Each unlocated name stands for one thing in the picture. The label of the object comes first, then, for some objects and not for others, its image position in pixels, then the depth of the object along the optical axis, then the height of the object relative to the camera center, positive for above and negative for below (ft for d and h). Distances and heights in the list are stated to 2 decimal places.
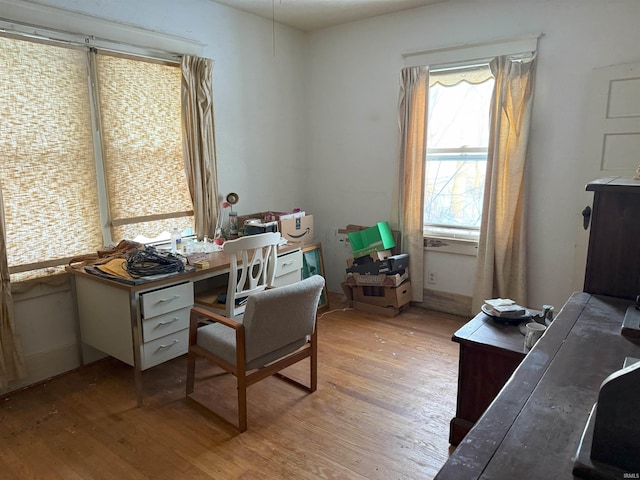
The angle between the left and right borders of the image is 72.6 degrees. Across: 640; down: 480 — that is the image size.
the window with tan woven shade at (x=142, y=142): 9.30 +0.72
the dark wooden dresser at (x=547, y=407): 2.63 -1.69
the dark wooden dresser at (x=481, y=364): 6.27 -2.82
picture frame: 12.89 -2.69
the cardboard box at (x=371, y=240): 12.34 -1.90
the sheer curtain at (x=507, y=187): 10.41 -0.38
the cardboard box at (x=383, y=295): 12.20 -3.47
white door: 9.10 +1.00
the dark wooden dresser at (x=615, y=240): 5.04 -0.80
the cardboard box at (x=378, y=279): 12.07 -3.00
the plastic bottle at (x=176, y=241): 9.89 -1.54
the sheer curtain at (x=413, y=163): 11.88 +0.26
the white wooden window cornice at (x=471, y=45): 10.23 +3.17
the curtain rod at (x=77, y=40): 7.70 +2.62
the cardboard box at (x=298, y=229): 12.07 -1.58
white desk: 7.68 -2.60
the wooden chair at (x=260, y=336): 6.92 -2.76
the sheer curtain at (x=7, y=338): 7.77 -2.95
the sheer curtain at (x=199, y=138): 10.43 +0.88
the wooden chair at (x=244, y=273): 8.44 -2.04
